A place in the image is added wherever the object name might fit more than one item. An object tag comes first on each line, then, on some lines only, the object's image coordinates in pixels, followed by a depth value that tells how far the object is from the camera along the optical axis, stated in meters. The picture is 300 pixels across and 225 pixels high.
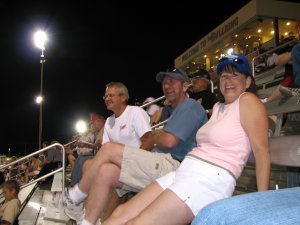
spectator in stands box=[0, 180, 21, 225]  5.76
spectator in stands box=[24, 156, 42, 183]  14.12
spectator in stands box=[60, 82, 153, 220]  4.11
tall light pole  15.04
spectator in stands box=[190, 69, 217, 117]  6.65
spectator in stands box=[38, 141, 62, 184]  10.00
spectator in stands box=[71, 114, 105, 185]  5.82
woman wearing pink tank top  2.24
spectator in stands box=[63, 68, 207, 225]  3.10
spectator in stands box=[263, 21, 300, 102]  3.91
